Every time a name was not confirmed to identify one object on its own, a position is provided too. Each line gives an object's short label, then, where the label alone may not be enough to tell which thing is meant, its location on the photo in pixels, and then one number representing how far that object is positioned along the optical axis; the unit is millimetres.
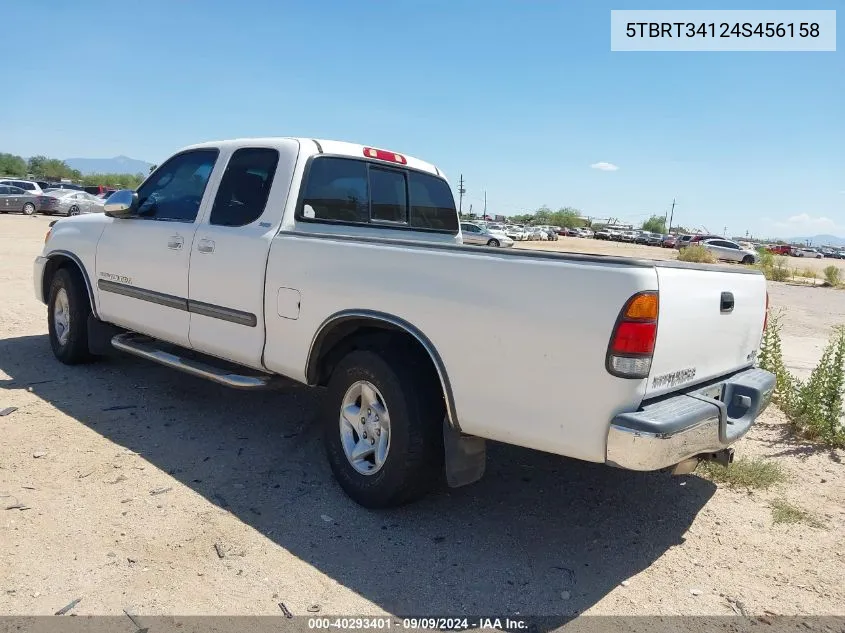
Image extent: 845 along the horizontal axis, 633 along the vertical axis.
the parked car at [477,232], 33616
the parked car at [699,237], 48219
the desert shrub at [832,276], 23312
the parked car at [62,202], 32125
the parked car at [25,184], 32344
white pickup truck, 2719
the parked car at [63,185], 45275
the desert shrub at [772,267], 25359
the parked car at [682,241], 52725
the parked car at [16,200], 31141
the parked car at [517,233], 54531
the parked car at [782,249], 75081
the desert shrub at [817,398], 5023
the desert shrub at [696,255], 26777
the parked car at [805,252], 86319
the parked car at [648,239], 76250
